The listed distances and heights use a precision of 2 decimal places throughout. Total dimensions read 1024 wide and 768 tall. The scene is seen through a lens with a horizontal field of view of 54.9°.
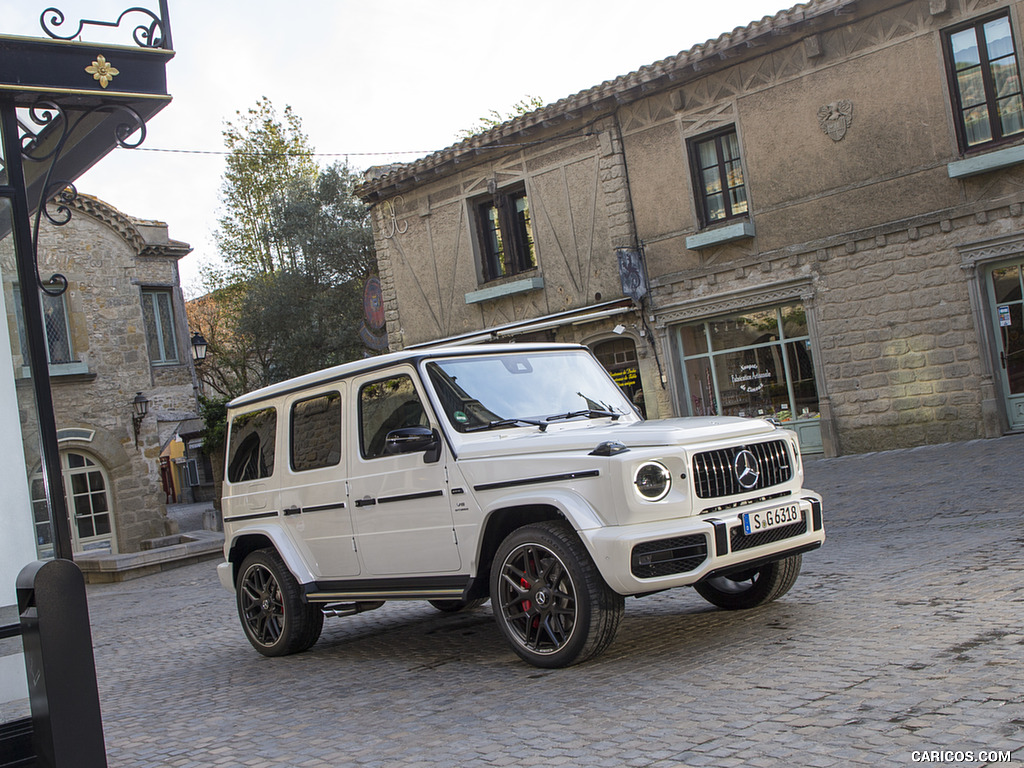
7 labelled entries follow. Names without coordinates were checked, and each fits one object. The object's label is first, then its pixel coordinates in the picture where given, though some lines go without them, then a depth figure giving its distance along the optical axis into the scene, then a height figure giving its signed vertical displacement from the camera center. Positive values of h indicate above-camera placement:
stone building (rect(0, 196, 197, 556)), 22.70 +2.47
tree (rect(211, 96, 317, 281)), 40.09 +11.06
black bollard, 3.47 -0.64
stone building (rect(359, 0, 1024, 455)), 14.90 +2.88
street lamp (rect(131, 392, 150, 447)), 23.05 +1.61
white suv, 5.19 -0.45
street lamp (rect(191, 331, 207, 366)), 22.26 +2.78
